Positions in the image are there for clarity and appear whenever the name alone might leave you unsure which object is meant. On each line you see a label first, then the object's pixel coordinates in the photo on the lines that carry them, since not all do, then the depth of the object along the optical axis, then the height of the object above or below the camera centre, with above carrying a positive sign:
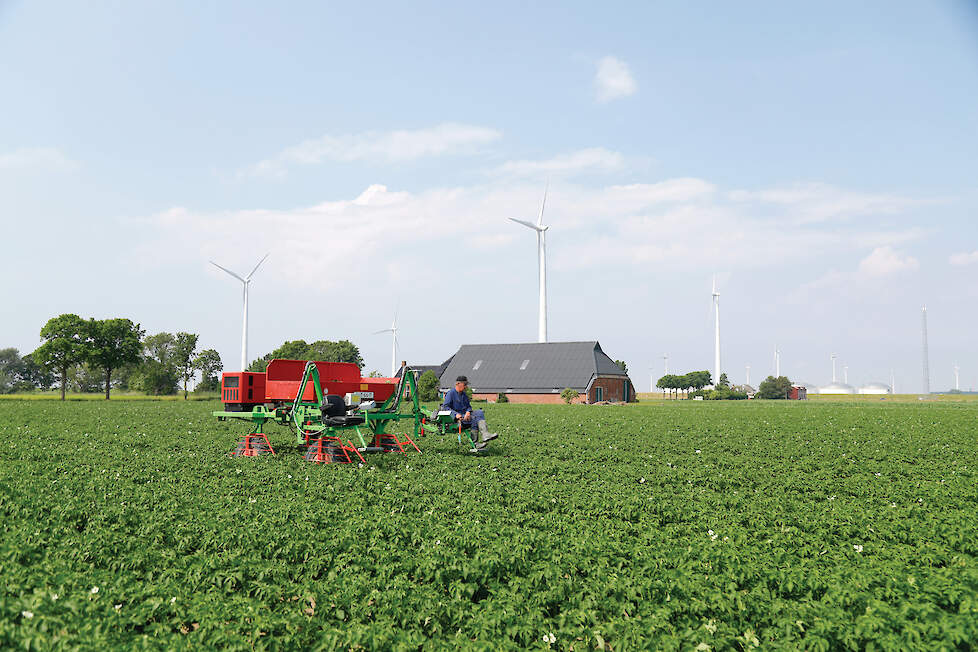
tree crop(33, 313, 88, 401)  78.69 +4.11
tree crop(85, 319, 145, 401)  81.06 +4.42
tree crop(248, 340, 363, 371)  121.25 +4.85
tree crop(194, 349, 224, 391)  107.94 +2.13
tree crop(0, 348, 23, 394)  155.50 +3.92
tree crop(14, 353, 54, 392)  133.44 +0.65
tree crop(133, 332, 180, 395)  102.69 +0.61
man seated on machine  17.39 -0.95
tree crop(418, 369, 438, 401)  63.56 -1.10
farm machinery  16.61 -0.78
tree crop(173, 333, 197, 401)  104.75 +3.57
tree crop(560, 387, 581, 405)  74.38 -2.24
